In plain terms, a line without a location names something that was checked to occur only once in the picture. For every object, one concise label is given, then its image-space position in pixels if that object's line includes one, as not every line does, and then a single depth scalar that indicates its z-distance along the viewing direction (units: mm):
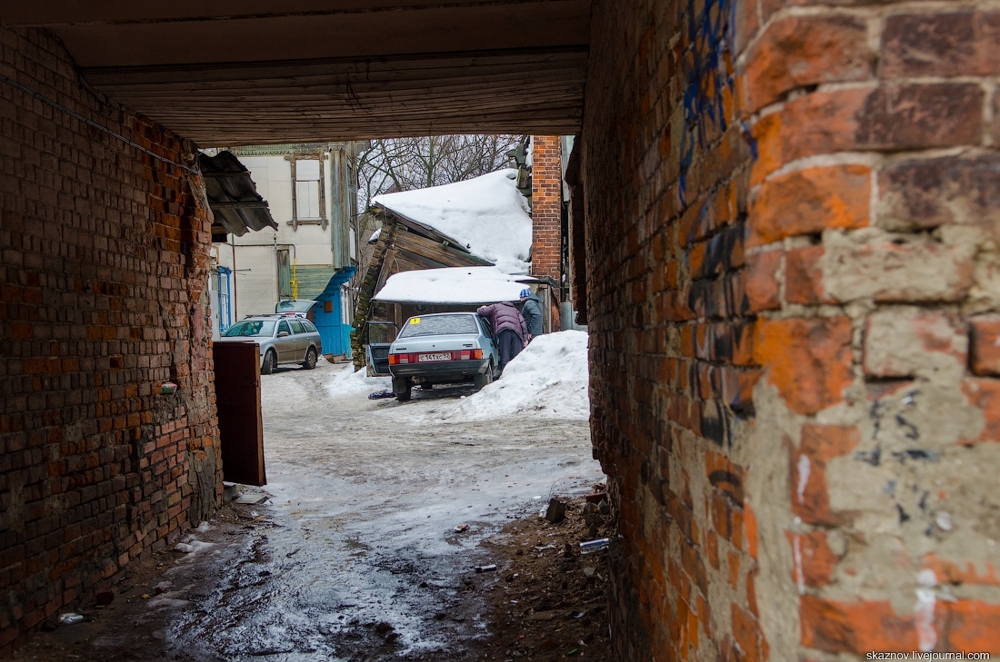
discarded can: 4602
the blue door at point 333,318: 29297
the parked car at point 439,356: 13883
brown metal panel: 6965
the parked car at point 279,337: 20234
